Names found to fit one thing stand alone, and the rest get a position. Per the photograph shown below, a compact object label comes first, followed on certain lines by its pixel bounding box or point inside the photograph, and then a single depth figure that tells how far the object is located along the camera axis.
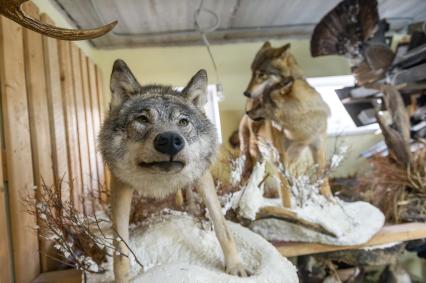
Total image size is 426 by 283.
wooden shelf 1.47
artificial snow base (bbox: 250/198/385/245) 1.48
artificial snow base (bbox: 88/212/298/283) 0.93
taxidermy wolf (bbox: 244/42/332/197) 1.72
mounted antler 0.76
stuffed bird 1.98
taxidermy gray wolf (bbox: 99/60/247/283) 0.83
